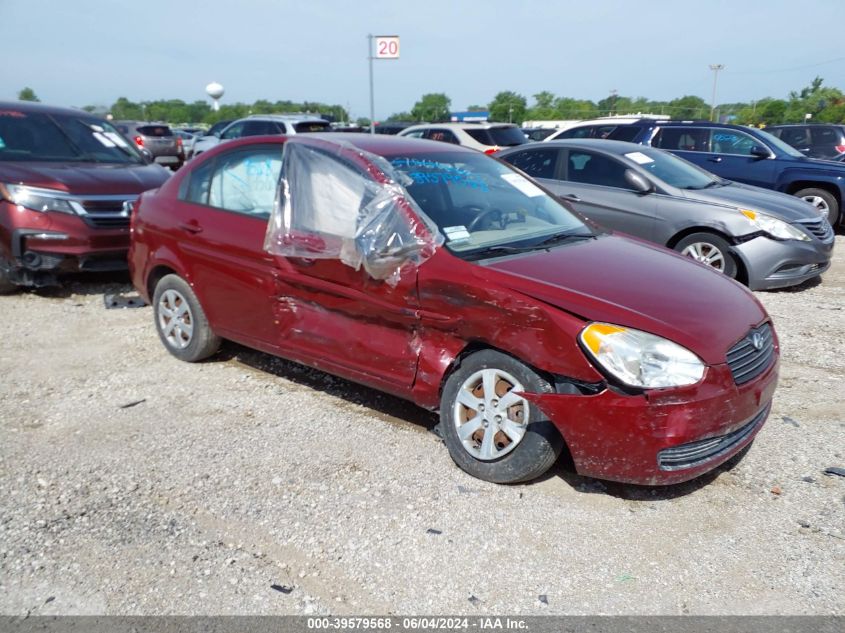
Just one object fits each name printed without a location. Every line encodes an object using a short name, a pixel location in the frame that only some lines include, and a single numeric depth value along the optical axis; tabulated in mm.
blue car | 10820
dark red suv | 6914
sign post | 14039
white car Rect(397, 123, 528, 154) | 13711
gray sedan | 7258
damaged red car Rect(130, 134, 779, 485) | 3283
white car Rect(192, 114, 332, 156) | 14896
